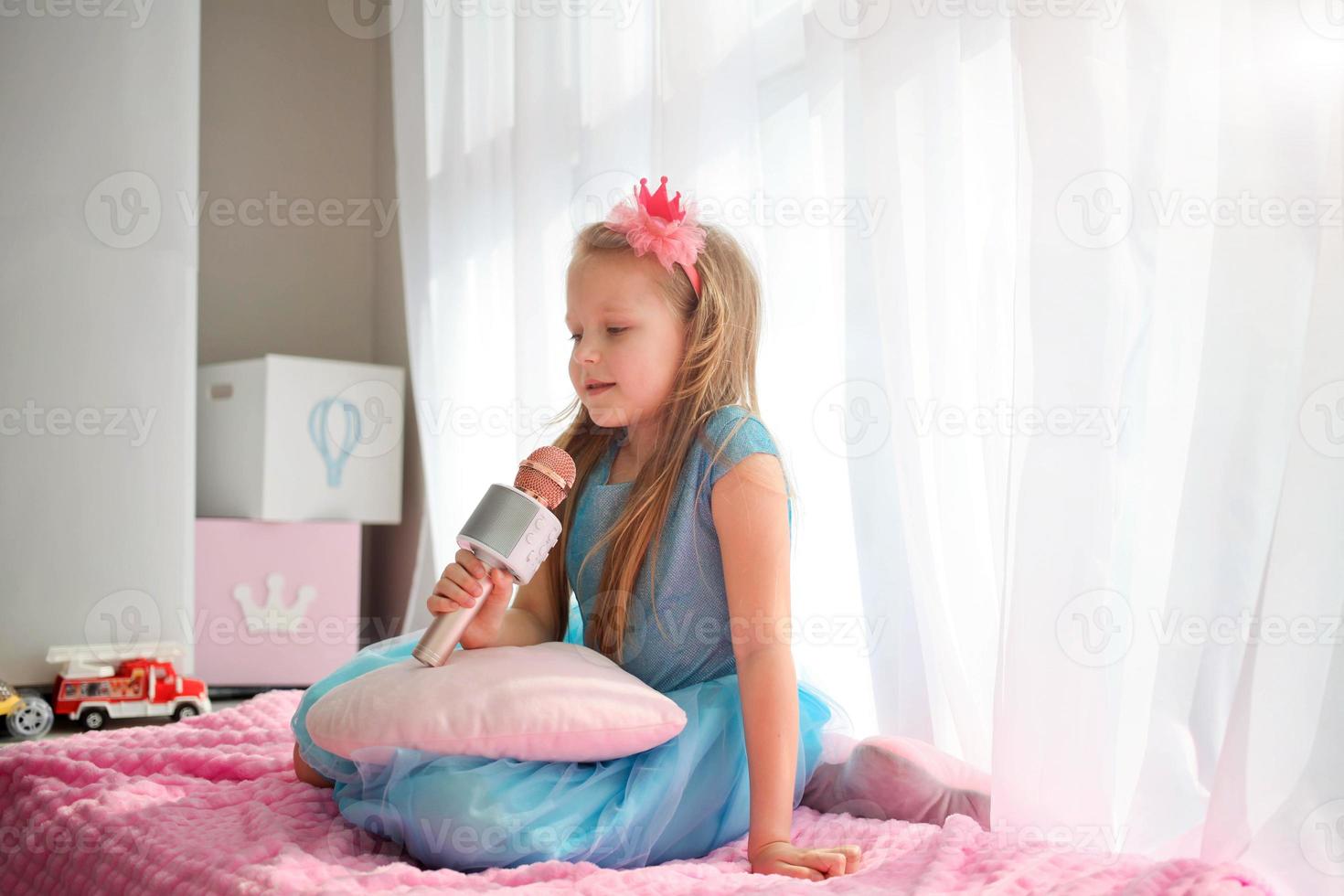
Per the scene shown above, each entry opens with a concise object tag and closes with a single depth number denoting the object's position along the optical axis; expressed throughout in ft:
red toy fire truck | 6.66
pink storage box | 8.09
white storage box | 8.42
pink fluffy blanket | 2.59
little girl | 2.93
